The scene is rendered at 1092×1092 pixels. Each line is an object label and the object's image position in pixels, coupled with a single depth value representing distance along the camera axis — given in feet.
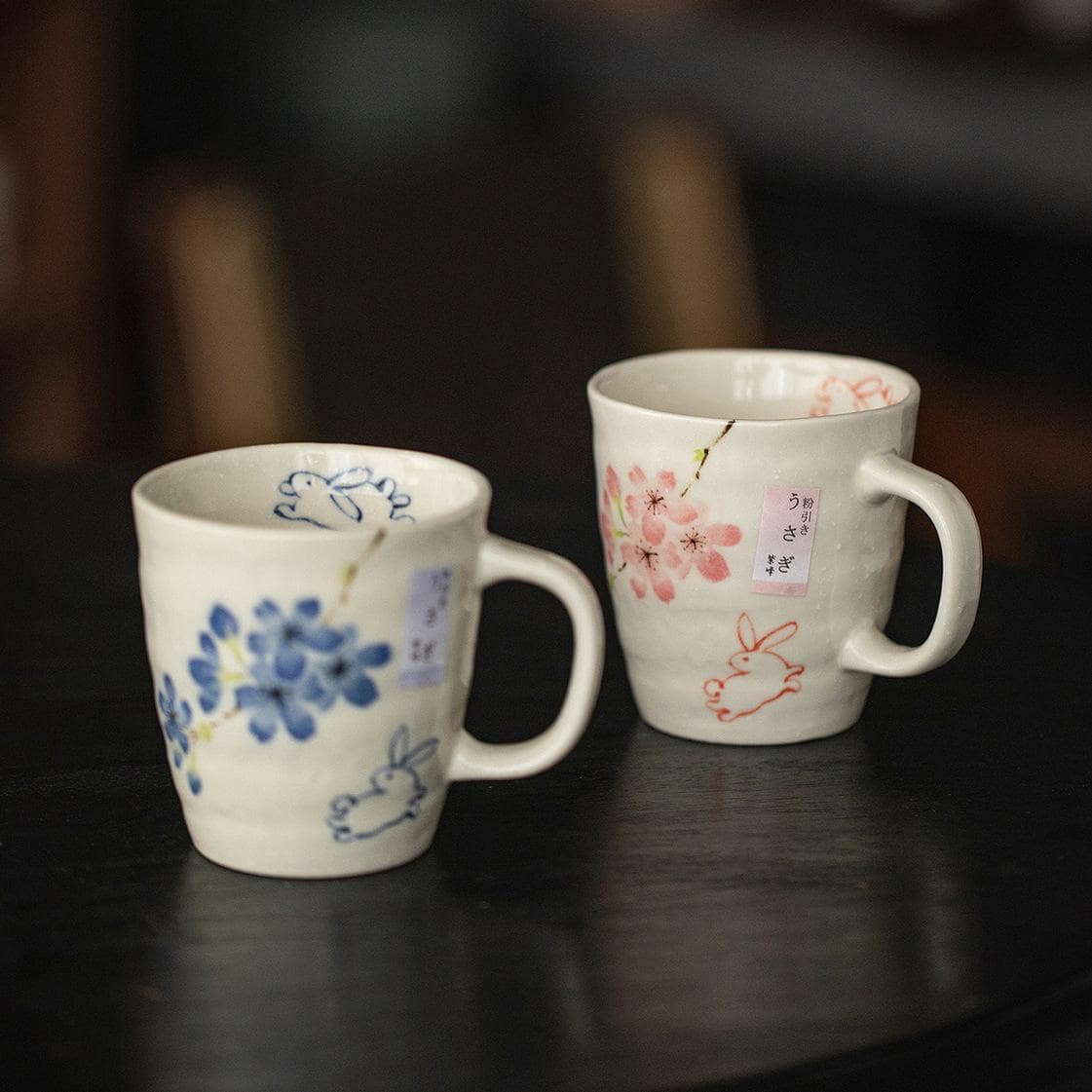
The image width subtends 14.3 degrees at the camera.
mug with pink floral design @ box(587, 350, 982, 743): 3.61
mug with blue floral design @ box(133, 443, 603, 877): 3.34
